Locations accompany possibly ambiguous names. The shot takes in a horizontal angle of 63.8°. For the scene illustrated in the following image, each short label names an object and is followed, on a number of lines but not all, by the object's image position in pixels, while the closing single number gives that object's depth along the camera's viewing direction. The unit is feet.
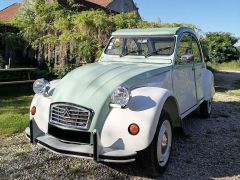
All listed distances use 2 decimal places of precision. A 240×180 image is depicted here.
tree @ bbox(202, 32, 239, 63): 58.63
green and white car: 7.14
